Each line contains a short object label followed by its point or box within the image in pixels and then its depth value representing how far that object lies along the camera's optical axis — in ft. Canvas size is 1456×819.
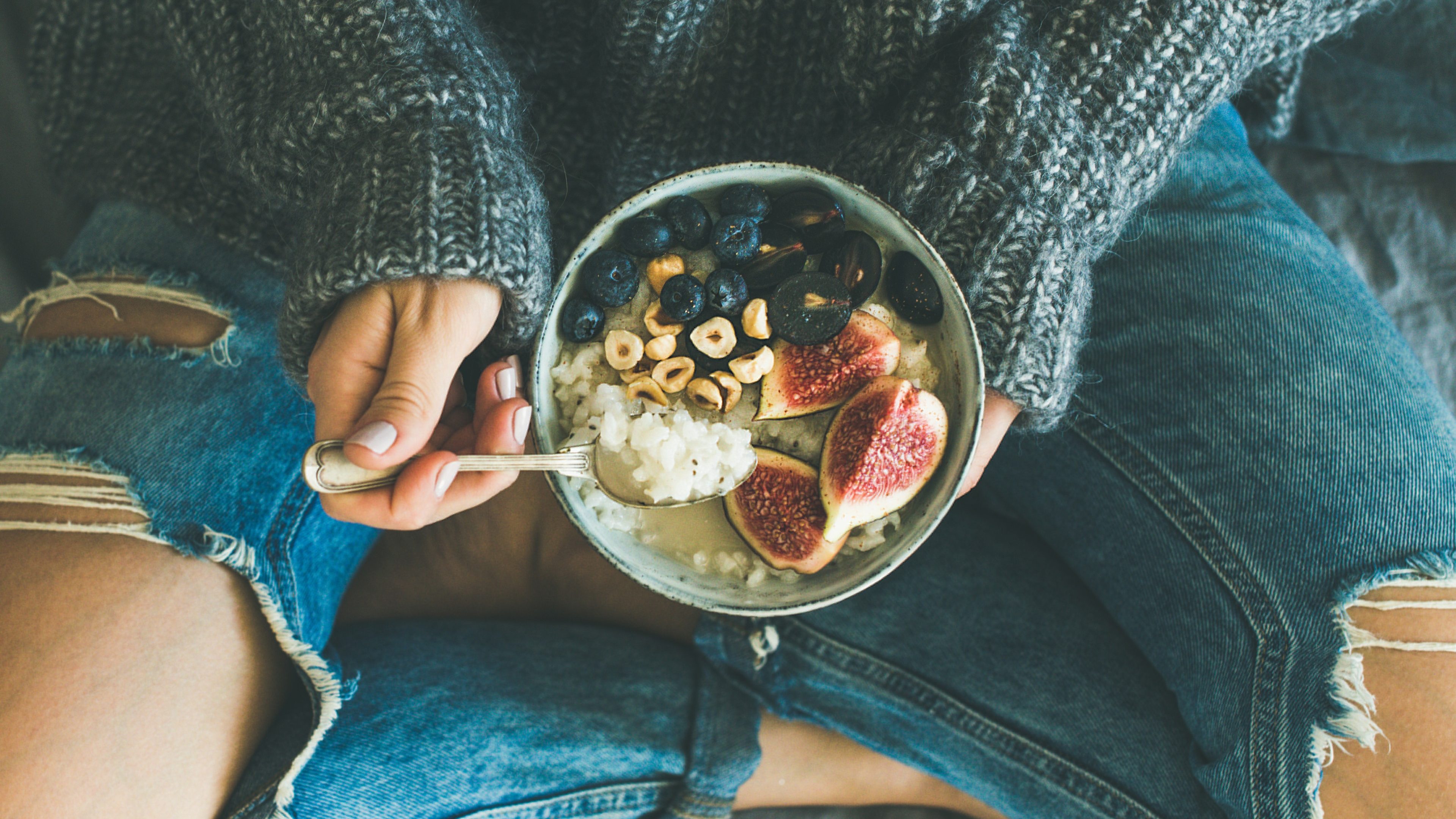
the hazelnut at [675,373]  2.54
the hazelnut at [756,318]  2.56
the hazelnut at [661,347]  2.53
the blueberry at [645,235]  2.45
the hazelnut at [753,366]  2.53
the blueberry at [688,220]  2.47
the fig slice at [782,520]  2.49
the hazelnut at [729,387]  2.54
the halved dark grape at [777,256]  2.53
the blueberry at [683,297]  2.52
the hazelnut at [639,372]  2.55
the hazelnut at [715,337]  2.54
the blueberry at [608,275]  2.44
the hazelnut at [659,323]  2.57
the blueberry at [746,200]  2.49
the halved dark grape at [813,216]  2.47
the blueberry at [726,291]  2.54
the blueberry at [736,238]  2.49
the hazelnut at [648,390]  2.52
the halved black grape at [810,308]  2.49
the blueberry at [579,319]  2.46
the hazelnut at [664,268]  2.54
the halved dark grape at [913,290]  2.43
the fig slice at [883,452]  2.38
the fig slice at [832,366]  2.54
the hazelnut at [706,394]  2.51
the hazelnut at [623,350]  2.54
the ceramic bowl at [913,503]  2.32
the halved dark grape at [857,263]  2.48
